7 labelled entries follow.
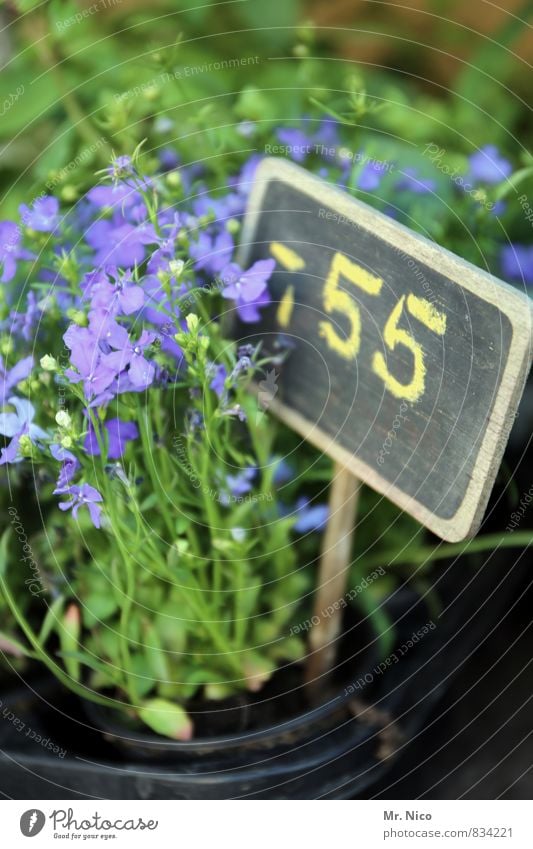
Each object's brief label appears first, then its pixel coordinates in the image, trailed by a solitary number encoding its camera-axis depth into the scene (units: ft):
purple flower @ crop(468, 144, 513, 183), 1.95
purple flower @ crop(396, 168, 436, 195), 1.93
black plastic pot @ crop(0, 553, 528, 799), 1.66
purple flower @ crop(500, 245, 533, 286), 1.97
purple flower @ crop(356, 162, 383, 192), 1.71
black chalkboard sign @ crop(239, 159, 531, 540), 1.33
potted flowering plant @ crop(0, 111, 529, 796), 1.41
